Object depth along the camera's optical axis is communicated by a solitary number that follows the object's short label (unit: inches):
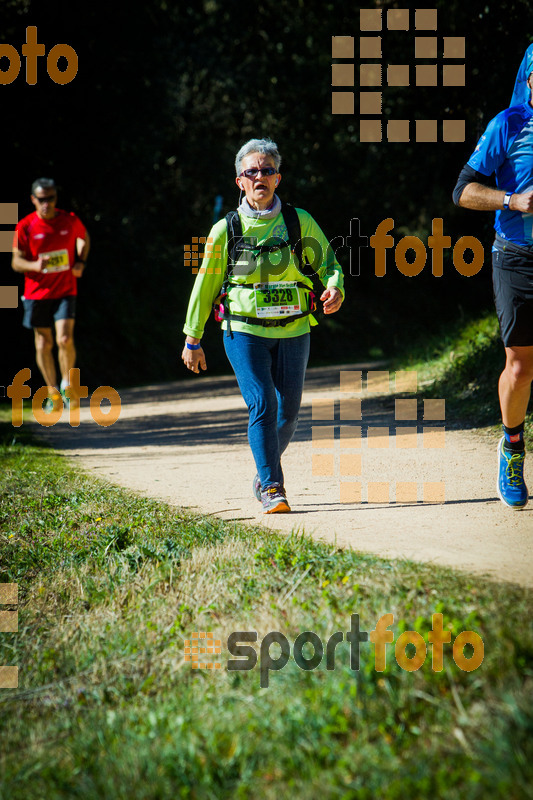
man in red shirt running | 718.5
